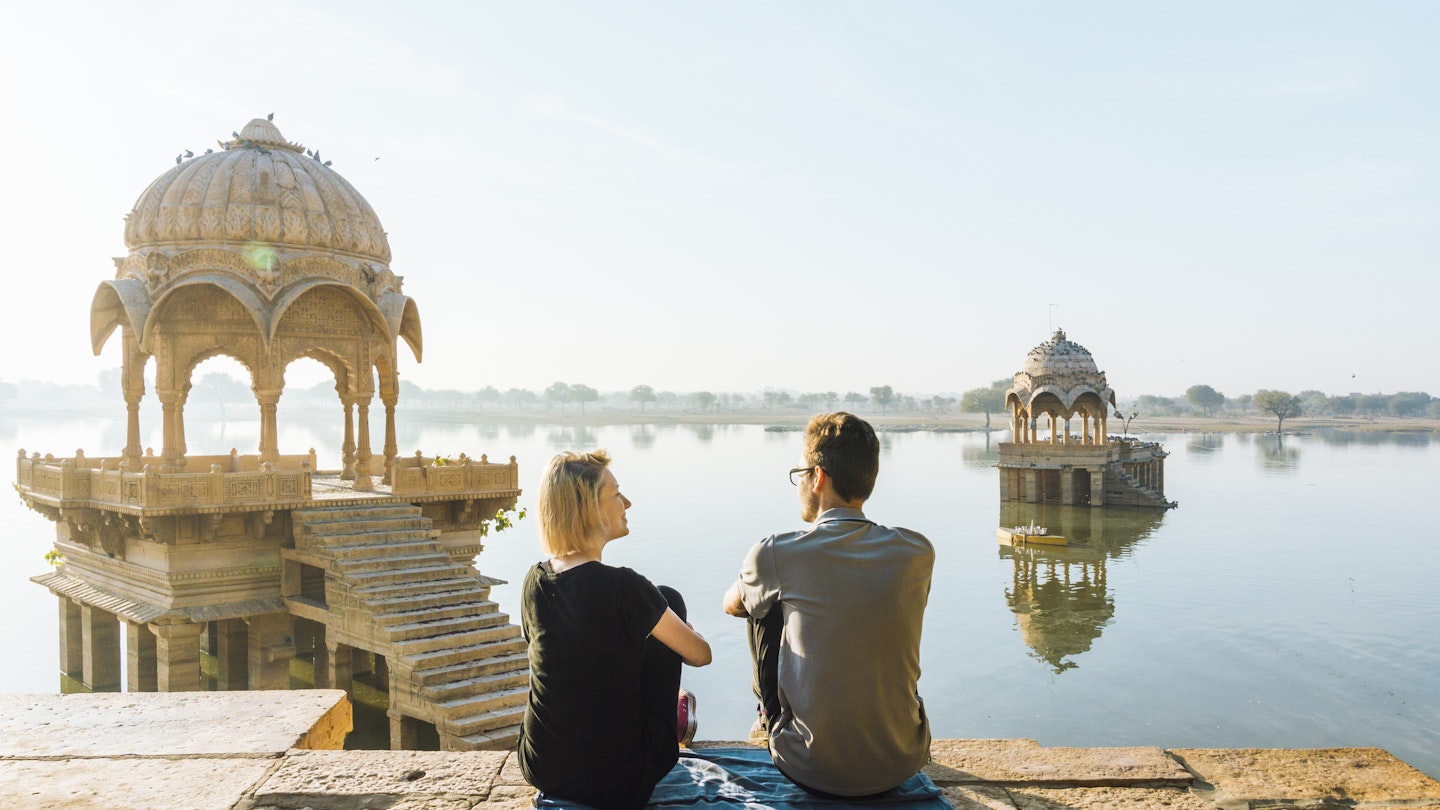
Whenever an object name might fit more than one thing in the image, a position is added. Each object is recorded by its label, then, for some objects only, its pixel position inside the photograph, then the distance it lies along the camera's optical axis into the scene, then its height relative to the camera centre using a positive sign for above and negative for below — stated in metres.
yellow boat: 29.72 -3.75
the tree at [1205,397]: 165.00 +1.89
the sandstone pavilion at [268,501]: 11.55 -1.09
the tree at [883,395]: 175.62 +2.92
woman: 3.28 -0.78
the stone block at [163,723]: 4.33 -1.40
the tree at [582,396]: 189.12 +3.50
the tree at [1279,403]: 113.25 +0.54
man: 3.18 -0.69
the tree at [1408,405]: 172.25 +0.29
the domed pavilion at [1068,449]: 38.75 -1.51
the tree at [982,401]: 132.25 +1.31
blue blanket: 3.28 -1.26
